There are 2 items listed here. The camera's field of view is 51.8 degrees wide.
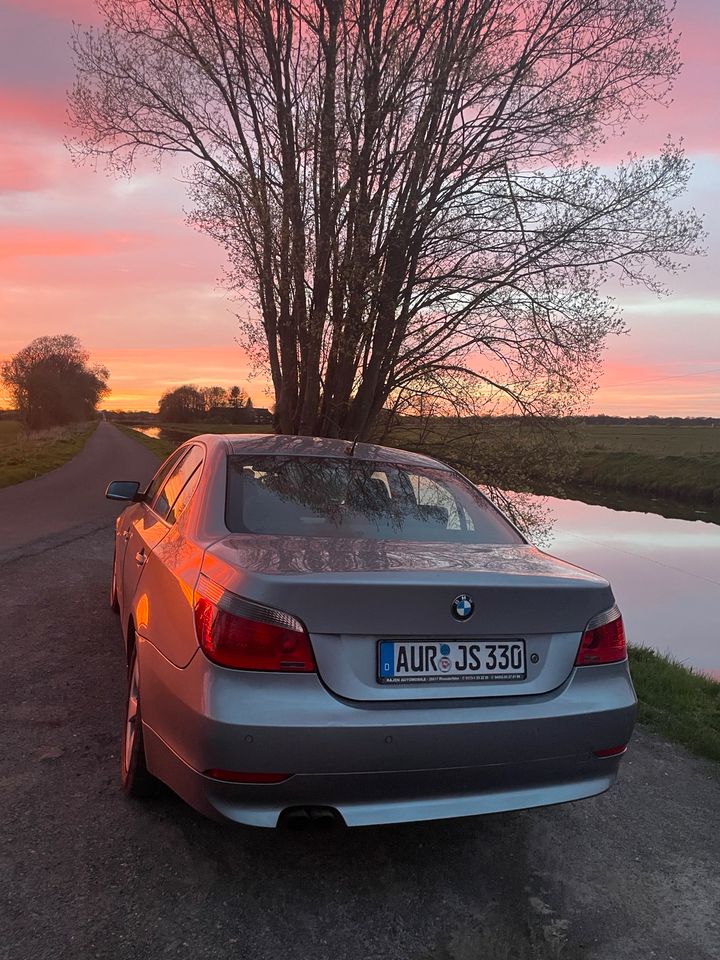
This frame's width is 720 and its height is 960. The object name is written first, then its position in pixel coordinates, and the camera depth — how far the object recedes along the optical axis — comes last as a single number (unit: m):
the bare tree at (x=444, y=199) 10.82
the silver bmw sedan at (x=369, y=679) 2.41
